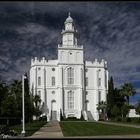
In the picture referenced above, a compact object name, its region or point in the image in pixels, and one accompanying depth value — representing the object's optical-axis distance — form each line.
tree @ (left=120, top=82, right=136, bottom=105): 45.33
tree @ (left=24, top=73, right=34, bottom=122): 27.18
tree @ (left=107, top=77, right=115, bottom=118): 43.37
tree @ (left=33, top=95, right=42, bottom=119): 44.13
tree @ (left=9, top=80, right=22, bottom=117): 34.28
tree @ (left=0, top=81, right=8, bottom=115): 23.91
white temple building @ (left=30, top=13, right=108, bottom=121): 49.21
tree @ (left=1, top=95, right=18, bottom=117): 21.64
